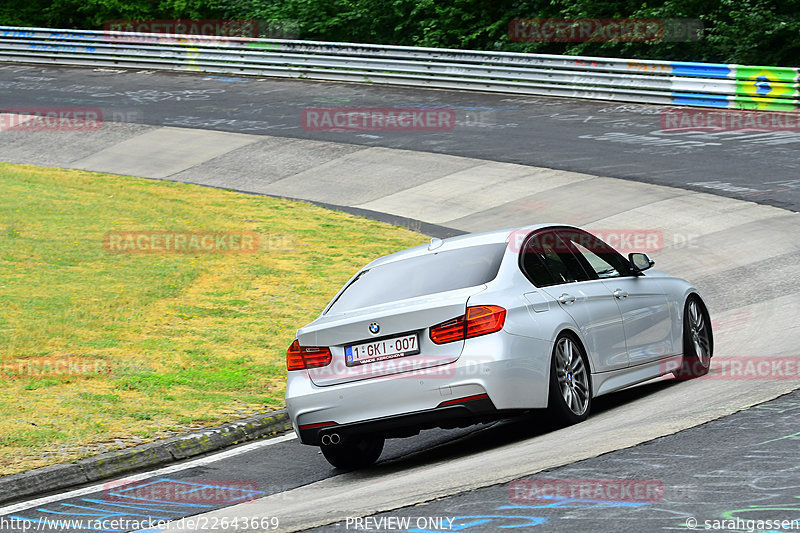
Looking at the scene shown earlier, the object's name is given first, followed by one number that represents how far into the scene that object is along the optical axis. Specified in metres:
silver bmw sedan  15.09
